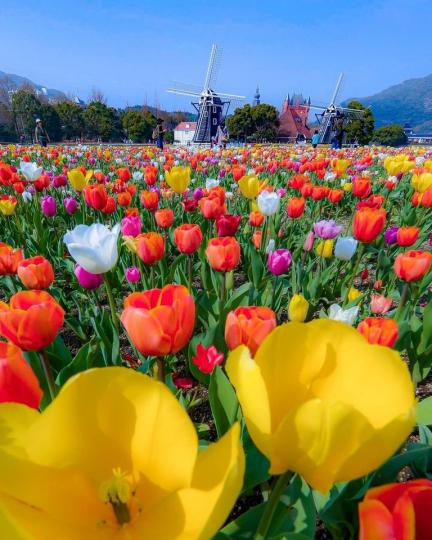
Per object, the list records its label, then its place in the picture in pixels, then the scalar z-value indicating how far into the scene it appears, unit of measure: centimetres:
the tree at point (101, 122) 5184
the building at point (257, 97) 11755
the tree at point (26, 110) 4994
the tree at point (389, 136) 6062
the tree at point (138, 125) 5137
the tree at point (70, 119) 5184
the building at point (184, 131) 6914
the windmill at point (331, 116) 4800
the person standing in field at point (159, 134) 1828
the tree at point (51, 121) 4944
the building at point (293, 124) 7438
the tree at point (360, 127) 5209
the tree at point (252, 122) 5584
